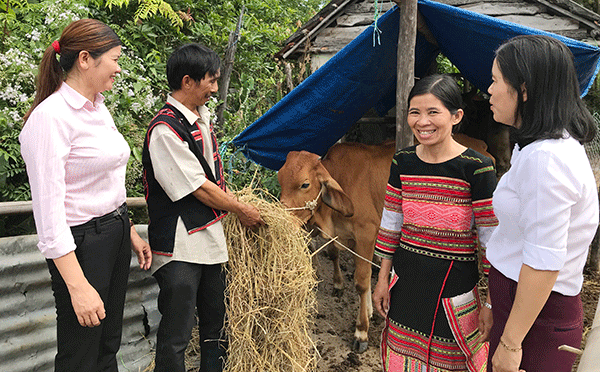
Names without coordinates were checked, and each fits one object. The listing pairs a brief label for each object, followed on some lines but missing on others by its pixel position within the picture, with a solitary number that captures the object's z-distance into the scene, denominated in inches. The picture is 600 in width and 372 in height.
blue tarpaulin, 131.3
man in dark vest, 88.3
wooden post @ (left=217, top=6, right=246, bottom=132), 202.2
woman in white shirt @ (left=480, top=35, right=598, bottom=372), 50.9
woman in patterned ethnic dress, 78.0
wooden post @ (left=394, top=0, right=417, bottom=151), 123.0
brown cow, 144.3
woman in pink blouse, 64.8
